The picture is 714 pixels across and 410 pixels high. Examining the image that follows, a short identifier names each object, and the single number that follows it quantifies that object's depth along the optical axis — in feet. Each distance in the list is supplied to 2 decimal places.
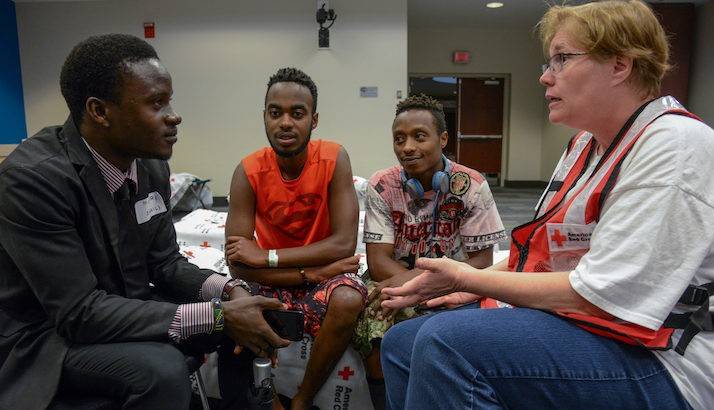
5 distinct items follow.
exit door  26.45
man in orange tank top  5.01
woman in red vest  2.45
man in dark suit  3.17
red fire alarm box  17.63
